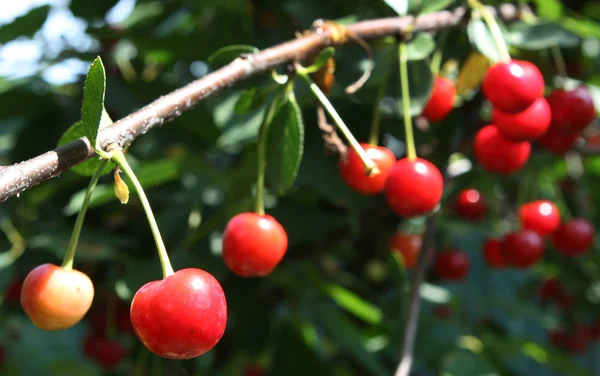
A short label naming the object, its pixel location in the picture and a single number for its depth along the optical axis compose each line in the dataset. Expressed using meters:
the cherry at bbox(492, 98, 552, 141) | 0.51
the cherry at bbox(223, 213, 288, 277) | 0.47
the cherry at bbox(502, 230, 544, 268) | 0.60
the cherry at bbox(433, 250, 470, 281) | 0.66
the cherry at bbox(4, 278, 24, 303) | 0.61
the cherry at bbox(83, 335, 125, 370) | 0.62
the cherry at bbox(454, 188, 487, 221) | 0.64
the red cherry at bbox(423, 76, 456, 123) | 0.53
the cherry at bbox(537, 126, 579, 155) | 0.58
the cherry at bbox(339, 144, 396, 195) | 0.50
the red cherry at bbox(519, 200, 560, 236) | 0.61
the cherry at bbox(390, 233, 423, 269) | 0.68
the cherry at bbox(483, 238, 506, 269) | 0.64
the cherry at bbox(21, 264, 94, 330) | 0.44
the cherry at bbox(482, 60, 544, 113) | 0.50
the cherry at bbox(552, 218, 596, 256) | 0.63
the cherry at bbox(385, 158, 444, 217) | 0.49
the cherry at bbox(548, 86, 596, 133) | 0.54
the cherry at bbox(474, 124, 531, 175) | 0.53
